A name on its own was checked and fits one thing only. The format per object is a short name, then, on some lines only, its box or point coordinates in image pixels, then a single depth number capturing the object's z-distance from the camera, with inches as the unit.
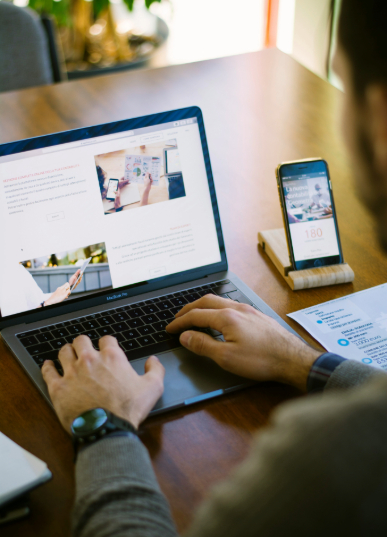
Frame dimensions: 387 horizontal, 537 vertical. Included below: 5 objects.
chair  80.8
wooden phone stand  42.6
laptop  37.1
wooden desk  28.9
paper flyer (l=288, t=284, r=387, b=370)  35.7
